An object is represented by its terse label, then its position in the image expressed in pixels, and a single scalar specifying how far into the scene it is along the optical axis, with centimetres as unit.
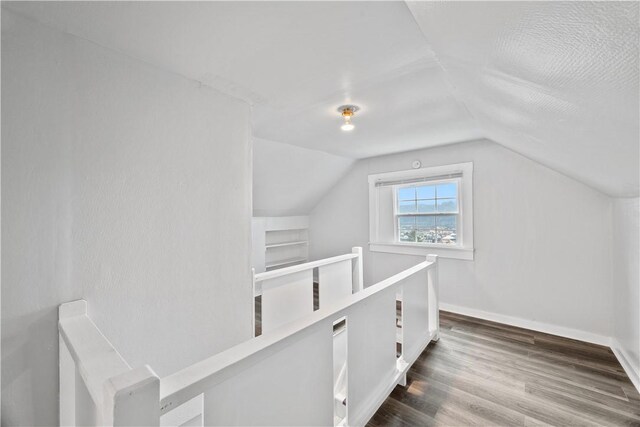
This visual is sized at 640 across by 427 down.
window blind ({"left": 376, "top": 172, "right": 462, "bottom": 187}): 324
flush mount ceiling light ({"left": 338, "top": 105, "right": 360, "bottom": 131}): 207
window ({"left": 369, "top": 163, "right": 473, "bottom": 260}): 321
